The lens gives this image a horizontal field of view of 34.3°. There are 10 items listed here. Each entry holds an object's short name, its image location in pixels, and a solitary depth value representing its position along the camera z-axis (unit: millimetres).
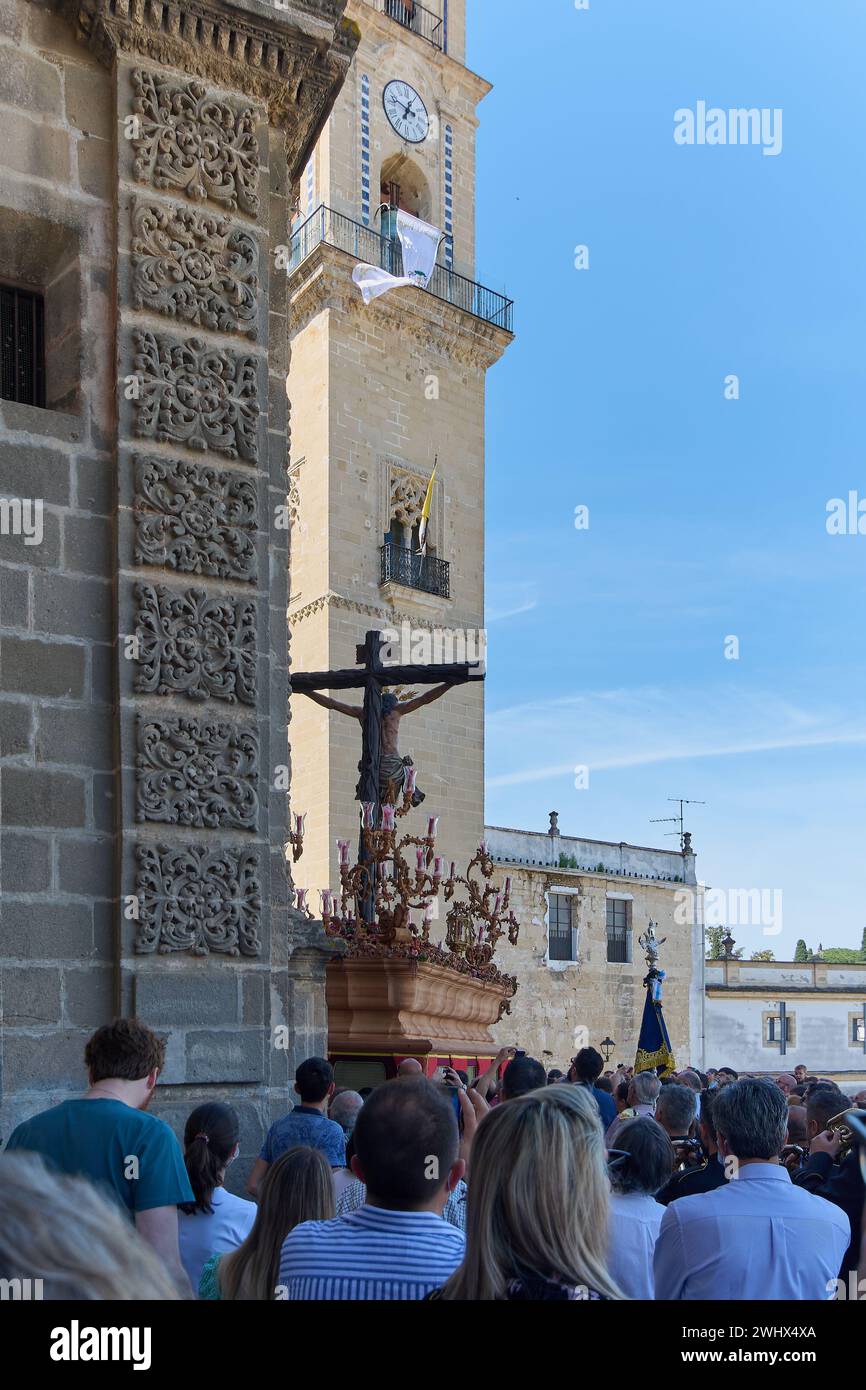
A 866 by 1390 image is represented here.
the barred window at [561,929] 31109
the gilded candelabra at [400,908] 9695
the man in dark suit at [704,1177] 4641
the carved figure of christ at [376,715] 11469
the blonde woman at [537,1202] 2496
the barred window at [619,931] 32375
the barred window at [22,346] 6680
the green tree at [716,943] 52062
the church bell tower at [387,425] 24328
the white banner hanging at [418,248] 26000
